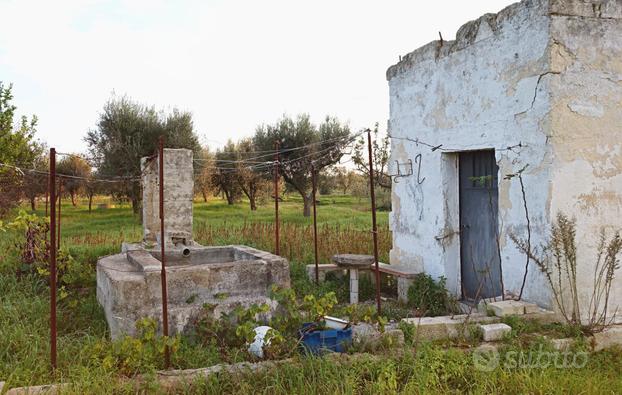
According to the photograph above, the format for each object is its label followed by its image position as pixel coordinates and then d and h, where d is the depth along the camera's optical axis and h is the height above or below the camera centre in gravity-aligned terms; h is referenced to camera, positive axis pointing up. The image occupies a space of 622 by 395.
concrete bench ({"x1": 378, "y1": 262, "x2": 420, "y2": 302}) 7.29 -1.08
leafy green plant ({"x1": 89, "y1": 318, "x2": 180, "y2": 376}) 4.02 -1.18
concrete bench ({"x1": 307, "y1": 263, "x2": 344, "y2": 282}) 8.03 -1.07
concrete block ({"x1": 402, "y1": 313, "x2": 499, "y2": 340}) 4.99 -1.22
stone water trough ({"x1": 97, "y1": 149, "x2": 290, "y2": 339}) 5.25 -0.86
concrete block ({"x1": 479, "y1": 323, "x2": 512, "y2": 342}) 4.86 -1.23
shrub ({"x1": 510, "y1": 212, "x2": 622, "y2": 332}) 5.10 -0.75
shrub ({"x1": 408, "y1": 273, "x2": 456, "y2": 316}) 6.79 -1.30
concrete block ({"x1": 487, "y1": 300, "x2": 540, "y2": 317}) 5.34 -1.12
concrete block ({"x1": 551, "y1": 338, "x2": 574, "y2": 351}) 4.69 -1.30
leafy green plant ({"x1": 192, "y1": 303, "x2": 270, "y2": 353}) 4.99 -1.25
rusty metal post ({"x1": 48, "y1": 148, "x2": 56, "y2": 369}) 3.86 -0.43
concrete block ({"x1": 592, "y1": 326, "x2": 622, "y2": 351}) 4.89 -1.32
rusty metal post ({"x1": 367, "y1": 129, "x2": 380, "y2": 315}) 4.97 +0.06
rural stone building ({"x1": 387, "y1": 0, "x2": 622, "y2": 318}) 5.39 +0.65
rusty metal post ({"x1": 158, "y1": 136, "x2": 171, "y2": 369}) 4.20 -0.82
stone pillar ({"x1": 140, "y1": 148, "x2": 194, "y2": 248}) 7.80 +0.08
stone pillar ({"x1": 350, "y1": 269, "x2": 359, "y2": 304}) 7.59 -1.23
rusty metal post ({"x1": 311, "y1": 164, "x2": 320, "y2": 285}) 7.88 -1.12
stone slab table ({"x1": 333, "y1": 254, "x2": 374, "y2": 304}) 7.47 -0.96
